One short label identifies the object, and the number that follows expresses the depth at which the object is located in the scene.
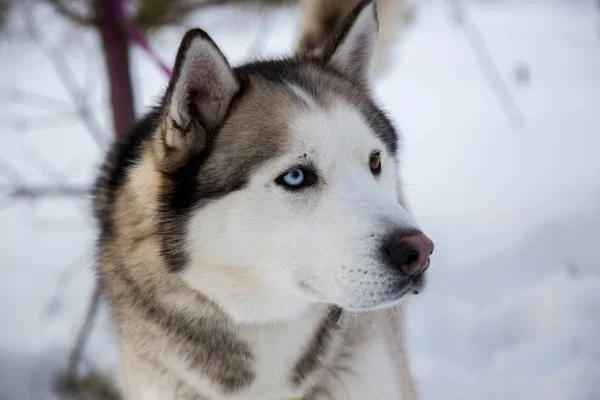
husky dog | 1.26
